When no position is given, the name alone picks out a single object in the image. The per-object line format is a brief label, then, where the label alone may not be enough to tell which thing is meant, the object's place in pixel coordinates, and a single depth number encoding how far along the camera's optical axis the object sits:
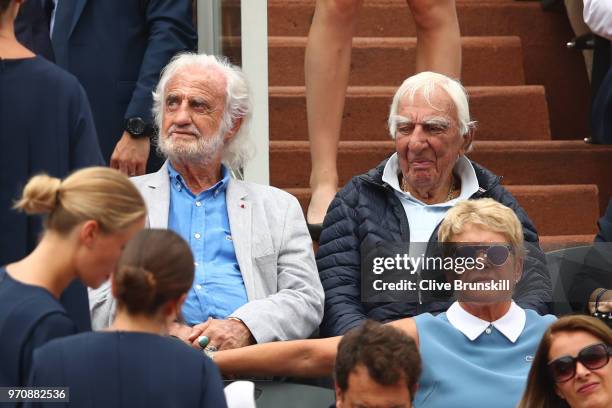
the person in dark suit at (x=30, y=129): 8.44
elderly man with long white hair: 10.10
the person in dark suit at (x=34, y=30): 11.70
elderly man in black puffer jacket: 10.79
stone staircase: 14.21
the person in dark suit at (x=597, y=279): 10.52
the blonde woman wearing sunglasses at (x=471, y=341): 9.27
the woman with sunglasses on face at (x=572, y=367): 8.51
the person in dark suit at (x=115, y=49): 11.97
